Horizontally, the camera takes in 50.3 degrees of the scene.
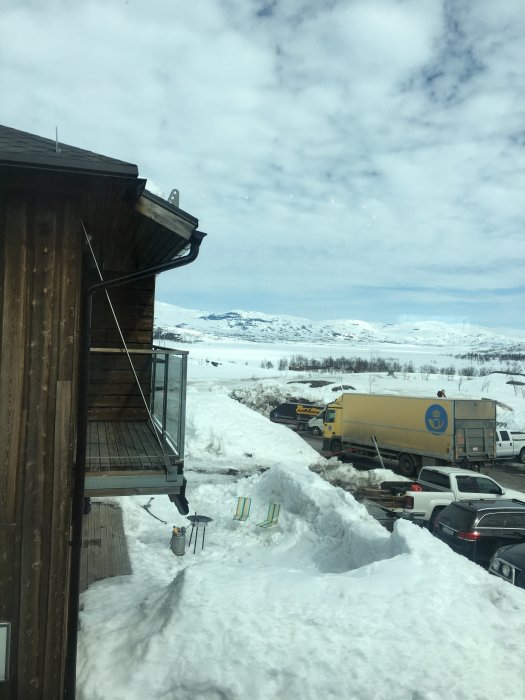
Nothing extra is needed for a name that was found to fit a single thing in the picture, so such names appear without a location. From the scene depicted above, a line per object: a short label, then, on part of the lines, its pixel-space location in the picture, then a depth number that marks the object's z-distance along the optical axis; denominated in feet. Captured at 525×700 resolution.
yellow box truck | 66.28
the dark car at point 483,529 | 33.68
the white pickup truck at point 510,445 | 80.43
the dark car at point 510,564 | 27.66
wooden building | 15.16
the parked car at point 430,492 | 43.42
